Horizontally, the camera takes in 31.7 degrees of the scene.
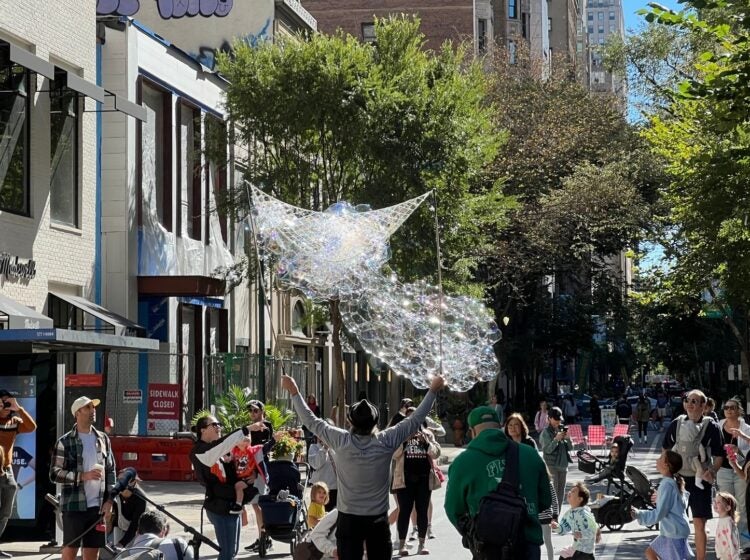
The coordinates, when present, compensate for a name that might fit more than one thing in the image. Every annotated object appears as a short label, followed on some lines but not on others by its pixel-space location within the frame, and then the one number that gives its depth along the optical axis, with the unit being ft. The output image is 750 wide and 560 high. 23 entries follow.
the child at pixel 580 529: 37.60
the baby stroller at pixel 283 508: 46.19
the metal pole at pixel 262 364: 76.89
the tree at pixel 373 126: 92.99
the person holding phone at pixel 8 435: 45.32
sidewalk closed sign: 84.74
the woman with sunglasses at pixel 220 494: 37.47
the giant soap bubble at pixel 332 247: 61.31
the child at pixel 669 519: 38.45
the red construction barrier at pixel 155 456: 84.08
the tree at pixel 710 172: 49.62
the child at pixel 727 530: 38.88
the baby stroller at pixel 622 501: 59.11
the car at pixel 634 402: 208.18
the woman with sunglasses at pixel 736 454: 48.57
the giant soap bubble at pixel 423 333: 58.13
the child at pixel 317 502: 43.73
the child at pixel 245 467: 37.69
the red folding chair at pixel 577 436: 95.25
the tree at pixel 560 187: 144.46
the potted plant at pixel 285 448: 59.77
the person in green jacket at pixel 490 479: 27.84
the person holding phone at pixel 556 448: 55.26
